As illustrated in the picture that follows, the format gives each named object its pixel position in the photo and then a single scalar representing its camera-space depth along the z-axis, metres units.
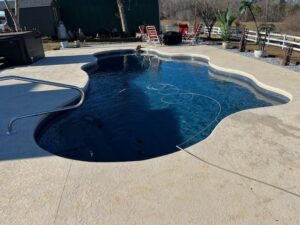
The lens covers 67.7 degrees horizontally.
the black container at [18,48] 9.00
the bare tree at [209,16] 14.26
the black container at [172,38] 12.44
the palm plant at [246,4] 9.90
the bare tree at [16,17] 12.83
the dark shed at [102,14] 15.93
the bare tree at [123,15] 14.92
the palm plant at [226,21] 11.04
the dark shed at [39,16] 15.17
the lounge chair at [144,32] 13.80
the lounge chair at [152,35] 13.00
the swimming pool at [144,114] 4.20
